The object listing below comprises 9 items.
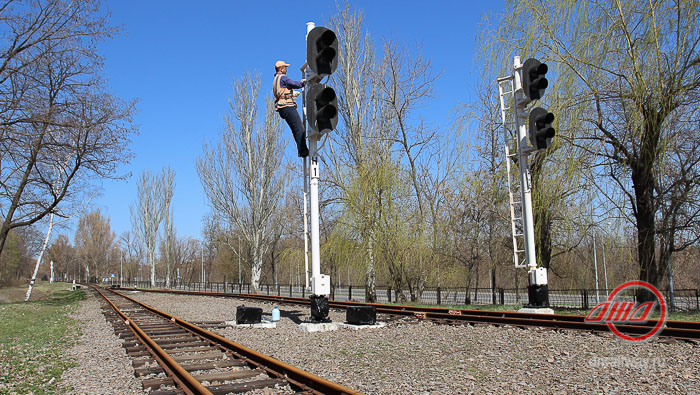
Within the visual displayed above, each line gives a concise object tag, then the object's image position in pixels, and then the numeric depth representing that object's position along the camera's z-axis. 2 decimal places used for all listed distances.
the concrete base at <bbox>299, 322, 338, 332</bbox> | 10.48
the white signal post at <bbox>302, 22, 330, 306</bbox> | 11.09
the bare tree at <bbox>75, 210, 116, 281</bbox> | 109.12
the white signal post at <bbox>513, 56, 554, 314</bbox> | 11.73
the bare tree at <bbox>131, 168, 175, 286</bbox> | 67.12
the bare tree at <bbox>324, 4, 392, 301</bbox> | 20.88
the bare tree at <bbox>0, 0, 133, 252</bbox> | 17.98
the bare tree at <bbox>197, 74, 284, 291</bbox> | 42.09
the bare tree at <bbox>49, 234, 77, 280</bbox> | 117.94
